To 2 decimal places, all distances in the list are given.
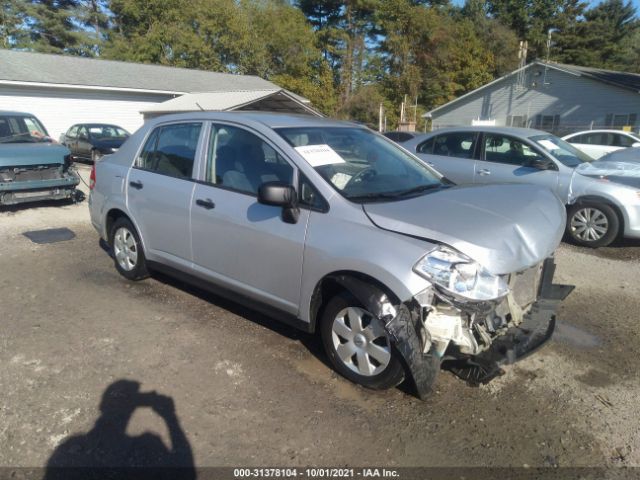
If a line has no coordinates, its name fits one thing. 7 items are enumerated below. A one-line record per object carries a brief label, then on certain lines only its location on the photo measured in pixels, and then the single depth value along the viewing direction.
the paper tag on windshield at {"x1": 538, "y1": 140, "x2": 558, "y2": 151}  7.61
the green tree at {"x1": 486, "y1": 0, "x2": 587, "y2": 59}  47.03
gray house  25.72
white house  20.91
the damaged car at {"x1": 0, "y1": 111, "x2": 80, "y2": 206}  8.33
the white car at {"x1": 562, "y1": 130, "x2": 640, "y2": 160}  13.80
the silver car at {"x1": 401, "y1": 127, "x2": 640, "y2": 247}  6.99
